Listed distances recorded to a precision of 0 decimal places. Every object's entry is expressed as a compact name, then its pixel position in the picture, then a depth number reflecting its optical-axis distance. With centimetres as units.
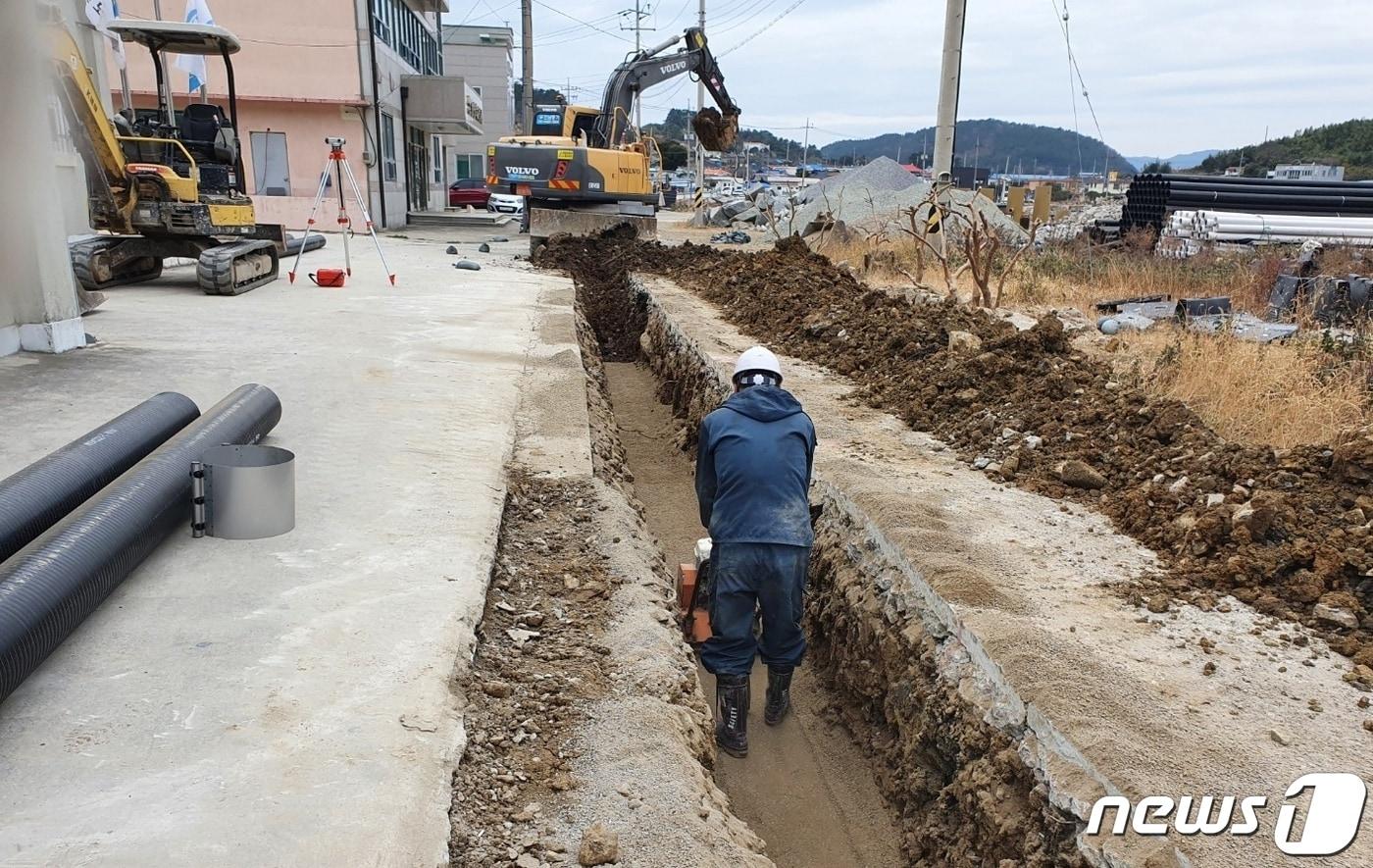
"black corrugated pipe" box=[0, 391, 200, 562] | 373
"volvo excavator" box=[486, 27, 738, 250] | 1861
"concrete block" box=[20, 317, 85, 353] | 753
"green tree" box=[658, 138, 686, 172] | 7644
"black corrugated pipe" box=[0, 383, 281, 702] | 296
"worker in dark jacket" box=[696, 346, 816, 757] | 439
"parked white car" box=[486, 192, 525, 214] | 3865
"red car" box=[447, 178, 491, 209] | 4088
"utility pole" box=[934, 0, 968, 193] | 1294
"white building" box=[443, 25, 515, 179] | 5166
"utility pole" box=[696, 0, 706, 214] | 3938
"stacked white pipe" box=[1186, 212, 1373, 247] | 1770
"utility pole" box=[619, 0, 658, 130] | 5984
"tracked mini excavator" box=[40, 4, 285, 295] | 1097
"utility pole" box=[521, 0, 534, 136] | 3544
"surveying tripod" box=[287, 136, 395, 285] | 1209
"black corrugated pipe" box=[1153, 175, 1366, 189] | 2045
